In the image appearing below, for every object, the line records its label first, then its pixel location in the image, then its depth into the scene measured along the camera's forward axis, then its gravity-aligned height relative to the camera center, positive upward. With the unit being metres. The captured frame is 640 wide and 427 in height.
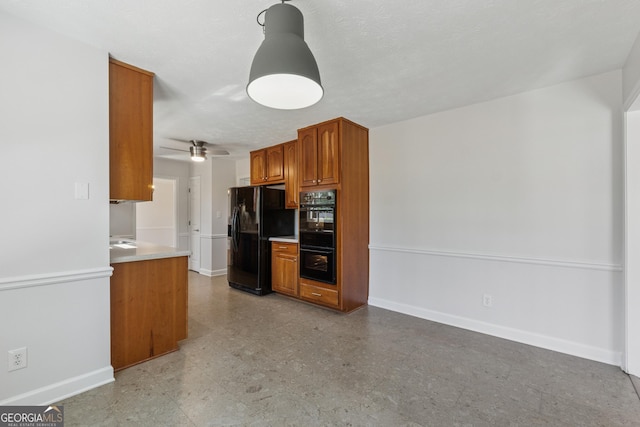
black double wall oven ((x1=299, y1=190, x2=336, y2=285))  3.50 -0.28
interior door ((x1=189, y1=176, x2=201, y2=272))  6.07 -0.15
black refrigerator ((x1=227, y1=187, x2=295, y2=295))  4.34 -0.28
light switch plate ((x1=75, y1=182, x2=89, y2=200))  1.92 +0.17
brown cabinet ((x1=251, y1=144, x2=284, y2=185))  4.59 +0.85
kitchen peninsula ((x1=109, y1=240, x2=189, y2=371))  2.16 -0.74
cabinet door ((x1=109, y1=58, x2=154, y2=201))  2.16 +0.66
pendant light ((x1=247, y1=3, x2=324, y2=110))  1.30 +0.72
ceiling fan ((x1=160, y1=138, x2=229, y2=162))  4.51 +1.09
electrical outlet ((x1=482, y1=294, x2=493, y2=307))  2.93 -0.91
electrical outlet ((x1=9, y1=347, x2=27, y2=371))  1.69 -0.88
